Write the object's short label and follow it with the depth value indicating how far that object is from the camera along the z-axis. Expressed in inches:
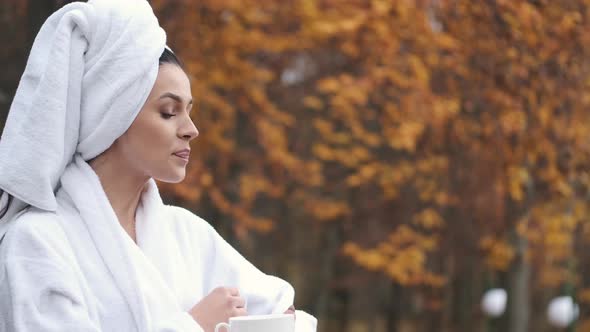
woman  161.9
